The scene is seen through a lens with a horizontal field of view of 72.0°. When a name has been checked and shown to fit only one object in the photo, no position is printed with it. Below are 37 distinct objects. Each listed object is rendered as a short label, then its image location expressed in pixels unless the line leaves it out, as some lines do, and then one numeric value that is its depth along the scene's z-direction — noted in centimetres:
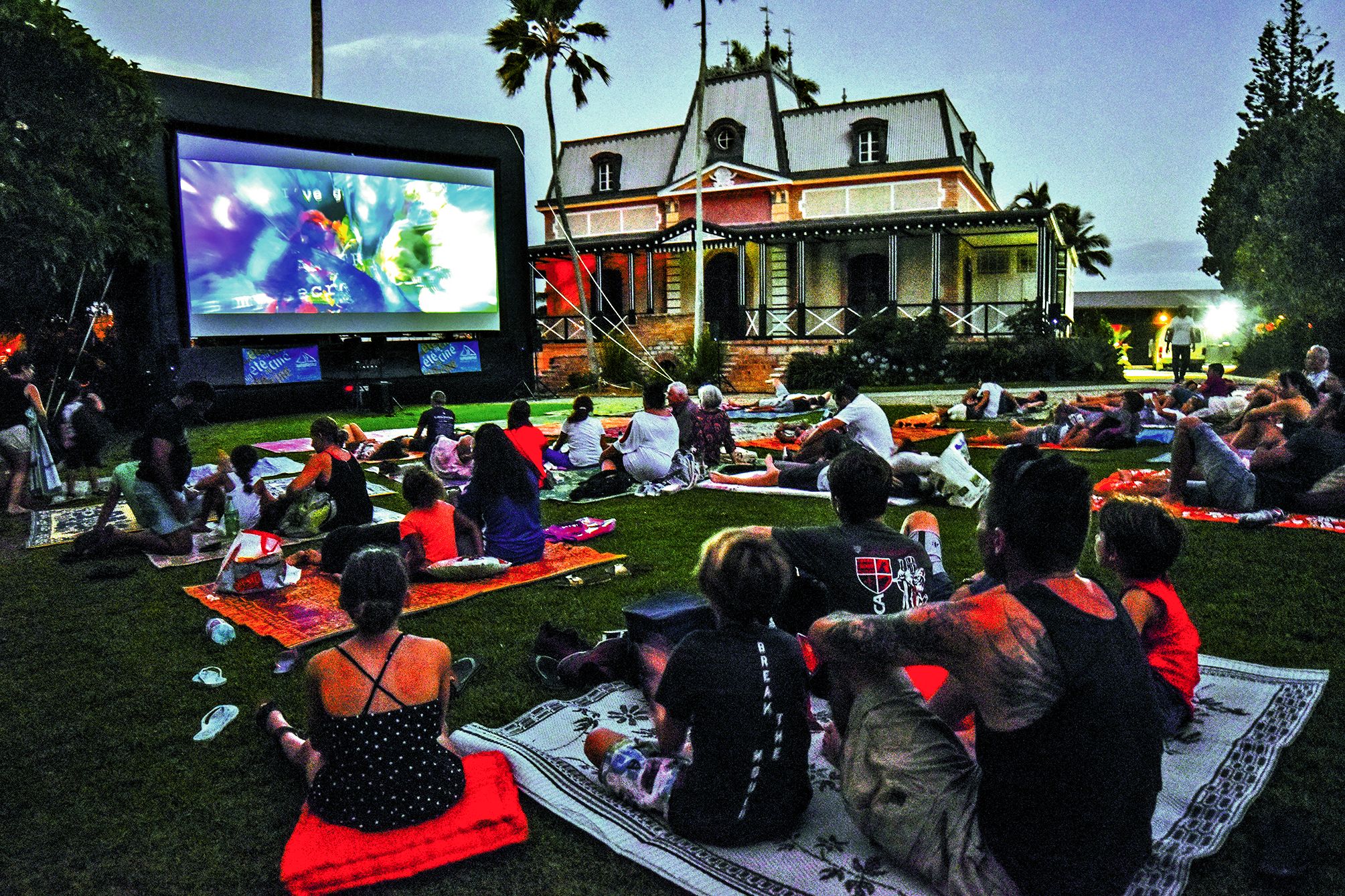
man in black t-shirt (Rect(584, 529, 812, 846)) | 257
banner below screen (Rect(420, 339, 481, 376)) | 1969
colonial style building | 2572
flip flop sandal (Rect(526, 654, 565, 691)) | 412
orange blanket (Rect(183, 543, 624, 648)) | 492
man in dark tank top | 212
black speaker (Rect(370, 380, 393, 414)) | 1761
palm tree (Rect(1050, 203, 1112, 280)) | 5375
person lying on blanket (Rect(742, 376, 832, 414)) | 1605
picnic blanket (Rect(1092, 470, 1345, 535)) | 664
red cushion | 262
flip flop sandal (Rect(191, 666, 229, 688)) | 426
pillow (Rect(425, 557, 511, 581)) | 562
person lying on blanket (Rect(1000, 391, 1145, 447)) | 1087
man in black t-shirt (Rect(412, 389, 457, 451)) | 1052
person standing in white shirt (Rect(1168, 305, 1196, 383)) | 2131
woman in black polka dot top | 274
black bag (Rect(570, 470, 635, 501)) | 874
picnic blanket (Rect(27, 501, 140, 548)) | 743
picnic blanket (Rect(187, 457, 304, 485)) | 831
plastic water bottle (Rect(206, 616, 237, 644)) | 477
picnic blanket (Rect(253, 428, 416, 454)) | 1277
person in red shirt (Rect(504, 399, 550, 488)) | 766
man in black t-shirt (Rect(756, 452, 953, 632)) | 338
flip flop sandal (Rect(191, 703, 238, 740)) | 372
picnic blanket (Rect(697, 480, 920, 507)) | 807
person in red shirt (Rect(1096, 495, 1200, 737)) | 326
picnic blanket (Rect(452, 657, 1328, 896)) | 261
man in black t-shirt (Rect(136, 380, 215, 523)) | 679
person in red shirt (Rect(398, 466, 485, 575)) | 570
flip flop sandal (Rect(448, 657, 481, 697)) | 411
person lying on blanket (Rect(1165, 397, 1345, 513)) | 699
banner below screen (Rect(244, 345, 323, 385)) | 1727
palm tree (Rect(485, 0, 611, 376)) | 2284
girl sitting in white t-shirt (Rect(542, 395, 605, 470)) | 1005
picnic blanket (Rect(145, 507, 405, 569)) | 654
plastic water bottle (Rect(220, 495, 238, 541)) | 716
